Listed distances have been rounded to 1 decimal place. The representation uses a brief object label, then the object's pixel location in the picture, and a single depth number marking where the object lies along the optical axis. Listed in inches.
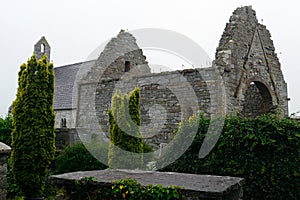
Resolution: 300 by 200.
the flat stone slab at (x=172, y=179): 161.3
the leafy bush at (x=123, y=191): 164.1
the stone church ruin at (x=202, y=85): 358.9
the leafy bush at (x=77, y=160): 326.0
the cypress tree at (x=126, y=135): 301.4
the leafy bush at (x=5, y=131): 401.1
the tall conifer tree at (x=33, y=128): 239.6
